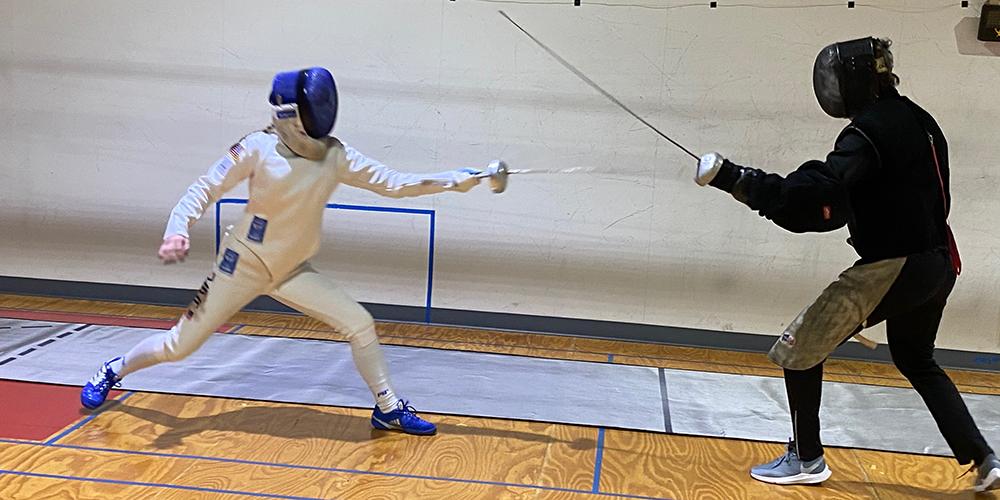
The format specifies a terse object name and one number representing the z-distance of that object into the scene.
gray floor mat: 3.09
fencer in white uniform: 2.62
